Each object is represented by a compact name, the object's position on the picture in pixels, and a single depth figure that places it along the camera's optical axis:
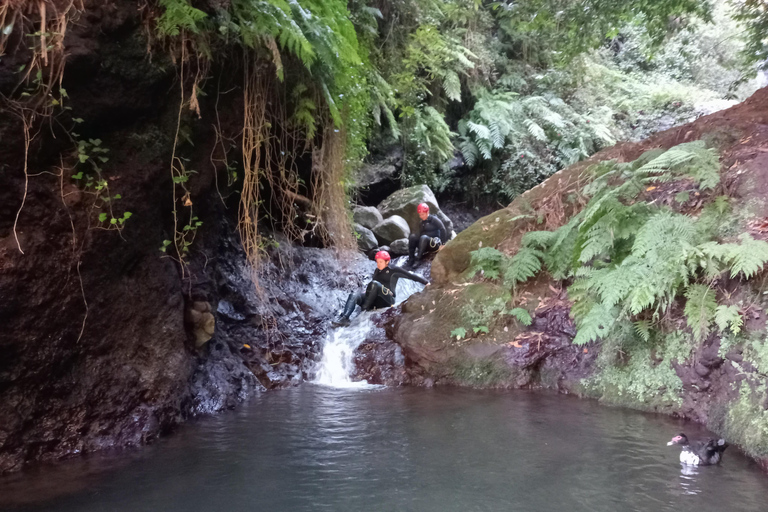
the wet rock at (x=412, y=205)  12.90
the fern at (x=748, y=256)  4.18
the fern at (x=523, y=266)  6.91
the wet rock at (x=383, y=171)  14.39
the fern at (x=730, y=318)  4.30
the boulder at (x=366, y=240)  11.68
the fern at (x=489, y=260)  7.40
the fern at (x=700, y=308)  4.58
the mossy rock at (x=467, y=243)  8.05
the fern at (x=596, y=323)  5.30
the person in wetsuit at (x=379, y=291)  8.58
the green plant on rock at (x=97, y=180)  4.36
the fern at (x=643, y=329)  5.18
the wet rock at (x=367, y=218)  12.67
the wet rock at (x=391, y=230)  12.34
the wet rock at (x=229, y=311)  7.19
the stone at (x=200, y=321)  6.02
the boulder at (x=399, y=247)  11.92
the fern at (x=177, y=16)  4.15
